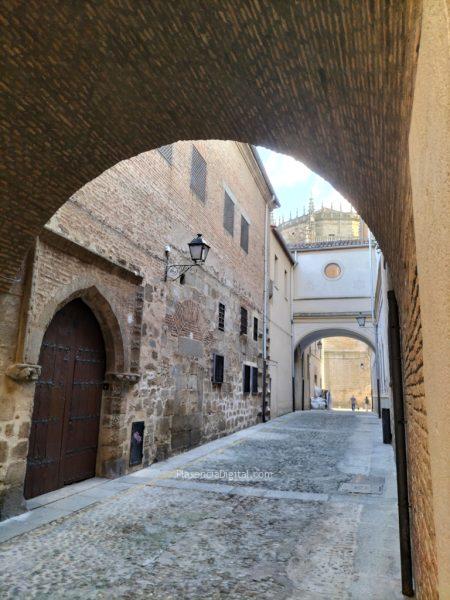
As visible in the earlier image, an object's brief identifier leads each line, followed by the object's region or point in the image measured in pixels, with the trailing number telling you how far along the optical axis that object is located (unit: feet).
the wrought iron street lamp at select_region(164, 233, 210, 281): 23.48
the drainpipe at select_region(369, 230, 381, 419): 53.74
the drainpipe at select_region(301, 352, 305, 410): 79.56
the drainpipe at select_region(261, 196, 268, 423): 48.82
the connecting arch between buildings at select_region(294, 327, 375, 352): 67.58
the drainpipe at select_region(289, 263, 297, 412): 68.90
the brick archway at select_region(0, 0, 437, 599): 7.21
